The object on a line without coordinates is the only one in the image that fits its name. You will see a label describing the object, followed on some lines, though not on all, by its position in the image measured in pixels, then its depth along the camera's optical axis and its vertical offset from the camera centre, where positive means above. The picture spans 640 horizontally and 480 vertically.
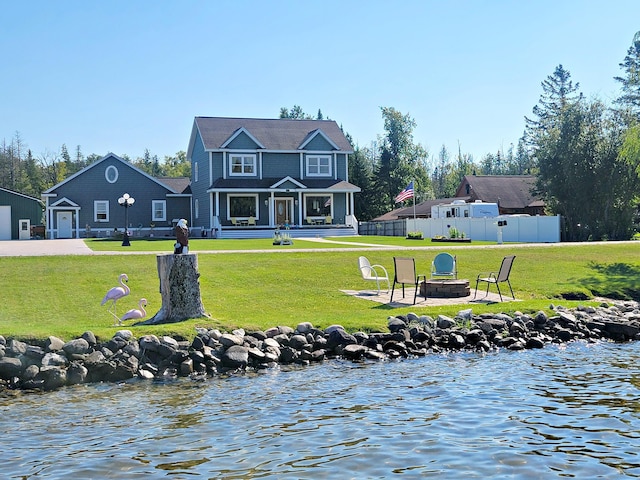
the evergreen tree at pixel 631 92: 29.04 +7.18
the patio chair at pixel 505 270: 16.28 -1.05
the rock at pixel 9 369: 10.56 -1.95
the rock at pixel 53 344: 11.00 -1.68
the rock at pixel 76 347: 11.02 -1.73
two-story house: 45.56 +3.47
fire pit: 16.78 -1.49
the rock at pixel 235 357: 11.36 -2.01
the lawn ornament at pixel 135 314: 13.14 -1.49
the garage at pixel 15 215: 44.66 +1.26
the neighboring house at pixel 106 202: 45.88 +1.98
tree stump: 13.02 -1.04
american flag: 43.25 +1.90
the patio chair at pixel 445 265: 17.22 -0.95
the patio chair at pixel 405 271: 15.68 -0.98
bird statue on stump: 13.17 -0.13
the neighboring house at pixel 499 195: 56.81 +2.34
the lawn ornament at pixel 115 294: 13.45 -1.14
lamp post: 36.70 +1.60
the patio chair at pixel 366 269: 17.28 -1.04
